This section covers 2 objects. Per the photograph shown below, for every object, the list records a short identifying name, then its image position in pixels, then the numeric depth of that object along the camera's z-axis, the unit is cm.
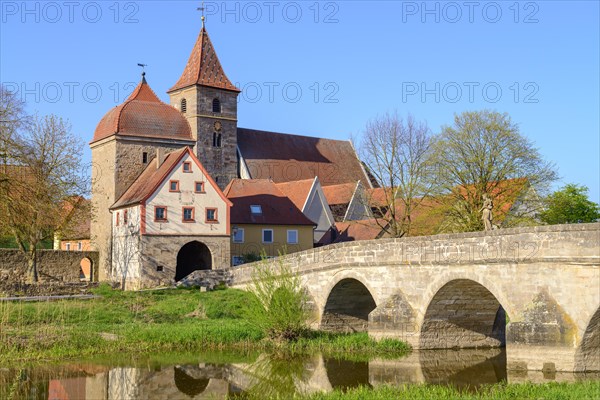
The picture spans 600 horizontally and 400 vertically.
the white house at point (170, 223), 4028
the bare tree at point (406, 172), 4019
